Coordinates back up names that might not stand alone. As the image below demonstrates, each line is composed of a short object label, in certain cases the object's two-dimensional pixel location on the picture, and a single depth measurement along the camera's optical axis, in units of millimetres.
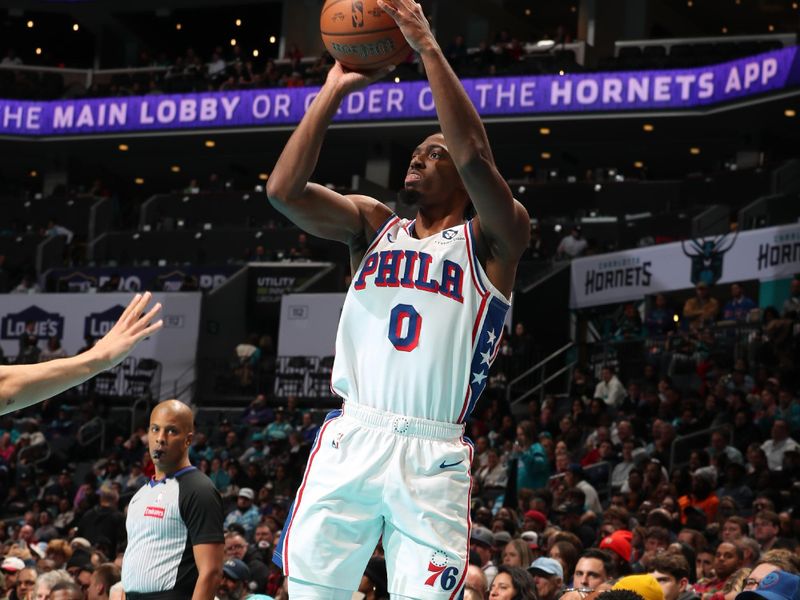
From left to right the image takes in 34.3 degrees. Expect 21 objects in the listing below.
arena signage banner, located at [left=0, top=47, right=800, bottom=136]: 28953
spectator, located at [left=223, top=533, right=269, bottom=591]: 10781
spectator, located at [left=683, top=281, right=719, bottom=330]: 21328
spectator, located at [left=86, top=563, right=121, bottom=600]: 8773
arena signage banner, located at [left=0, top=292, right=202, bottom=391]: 27219
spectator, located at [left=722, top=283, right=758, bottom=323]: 20750
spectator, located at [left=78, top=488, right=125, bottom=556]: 14047
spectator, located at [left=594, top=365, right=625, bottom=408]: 19219
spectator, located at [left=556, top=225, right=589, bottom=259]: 25938
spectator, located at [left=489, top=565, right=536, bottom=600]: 7680
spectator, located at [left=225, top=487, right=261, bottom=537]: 15805
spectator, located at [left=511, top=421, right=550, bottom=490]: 15609
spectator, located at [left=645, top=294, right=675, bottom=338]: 21469
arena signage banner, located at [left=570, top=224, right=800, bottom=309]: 22203
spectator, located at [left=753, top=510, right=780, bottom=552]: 11141
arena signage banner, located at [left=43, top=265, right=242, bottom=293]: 28562
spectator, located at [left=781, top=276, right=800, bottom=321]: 19172
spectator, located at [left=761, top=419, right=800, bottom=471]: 14703
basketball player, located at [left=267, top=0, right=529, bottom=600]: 4719
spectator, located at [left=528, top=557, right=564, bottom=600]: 8859
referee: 6332
